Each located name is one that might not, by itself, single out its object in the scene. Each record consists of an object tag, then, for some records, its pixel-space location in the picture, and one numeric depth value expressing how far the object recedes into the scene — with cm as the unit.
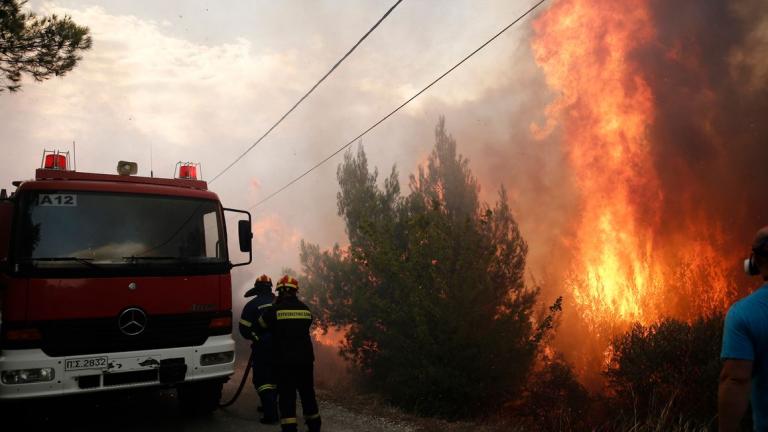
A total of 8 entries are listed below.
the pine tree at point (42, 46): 911
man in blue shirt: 225
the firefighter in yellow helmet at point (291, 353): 544
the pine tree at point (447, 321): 1249
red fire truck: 509
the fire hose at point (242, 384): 700
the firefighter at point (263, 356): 659
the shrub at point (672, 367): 1261
